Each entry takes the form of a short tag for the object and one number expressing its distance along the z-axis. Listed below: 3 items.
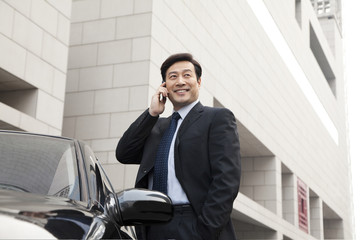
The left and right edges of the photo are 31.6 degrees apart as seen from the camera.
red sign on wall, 29.65
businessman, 3.20
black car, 2.06
